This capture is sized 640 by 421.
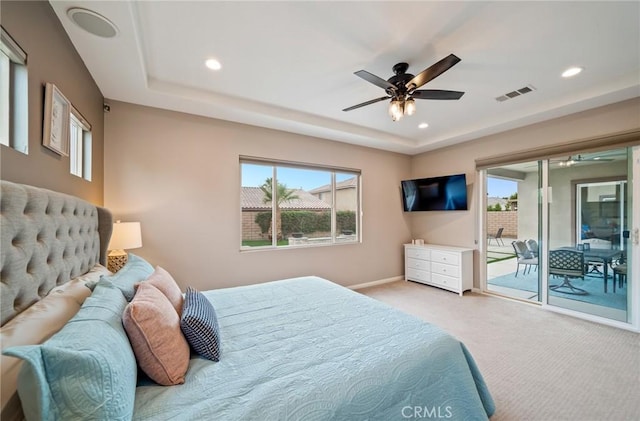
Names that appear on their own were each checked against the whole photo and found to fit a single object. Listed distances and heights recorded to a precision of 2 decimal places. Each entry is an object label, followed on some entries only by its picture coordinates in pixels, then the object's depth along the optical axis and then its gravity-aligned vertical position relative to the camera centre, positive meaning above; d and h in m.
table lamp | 2.46 -0.32
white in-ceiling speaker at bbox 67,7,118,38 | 1.65 +1.27
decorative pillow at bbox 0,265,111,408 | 0.75 -0.44
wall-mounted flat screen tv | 4.46 +0.35
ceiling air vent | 2.87 +1.40
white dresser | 4.18 -0.95
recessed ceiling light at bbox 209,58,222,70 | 2.36 +1.38
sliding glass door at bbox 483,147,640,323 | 3.06 -0.24
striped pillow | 1.31 -0.64
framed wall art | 1.54 +0.57
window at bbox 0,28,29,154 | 1.26 +0.58
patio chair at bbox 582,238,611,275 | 3.22 -0.41
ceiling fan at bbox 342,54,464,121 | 2.16 +1.12
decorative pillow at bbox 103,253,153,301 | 1.47 -0.43
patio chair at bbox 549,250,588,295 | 3.40 -0.74
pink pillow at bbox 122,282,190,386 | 1.10 -0.59
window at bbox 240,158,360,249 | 3.75 +0.11
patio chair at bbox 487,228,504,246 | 4.25 -0.41
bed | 0.94 -0.75
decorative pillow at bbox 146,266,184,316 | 1.56 -0.49
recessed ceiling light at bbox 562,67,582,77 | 2.48 +1.41
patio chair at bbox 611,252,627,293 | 3.07 -0.70
